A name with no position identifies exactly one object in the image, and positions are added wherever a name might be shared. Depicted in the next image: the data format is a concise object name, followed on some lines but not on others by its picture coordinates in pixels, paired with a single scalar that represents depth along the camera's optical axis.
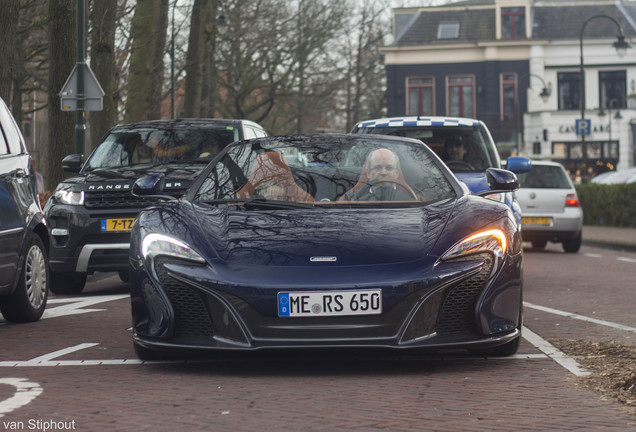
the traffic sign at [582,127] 41.31
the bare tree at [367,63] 59.92
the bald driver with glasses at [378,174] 7.34
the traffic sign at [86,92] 19.19
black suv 11.94
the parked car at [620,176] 41.97
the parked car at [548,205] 20.77
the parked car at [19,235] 8.95
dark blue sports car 6.18
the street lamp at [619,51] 35.59
